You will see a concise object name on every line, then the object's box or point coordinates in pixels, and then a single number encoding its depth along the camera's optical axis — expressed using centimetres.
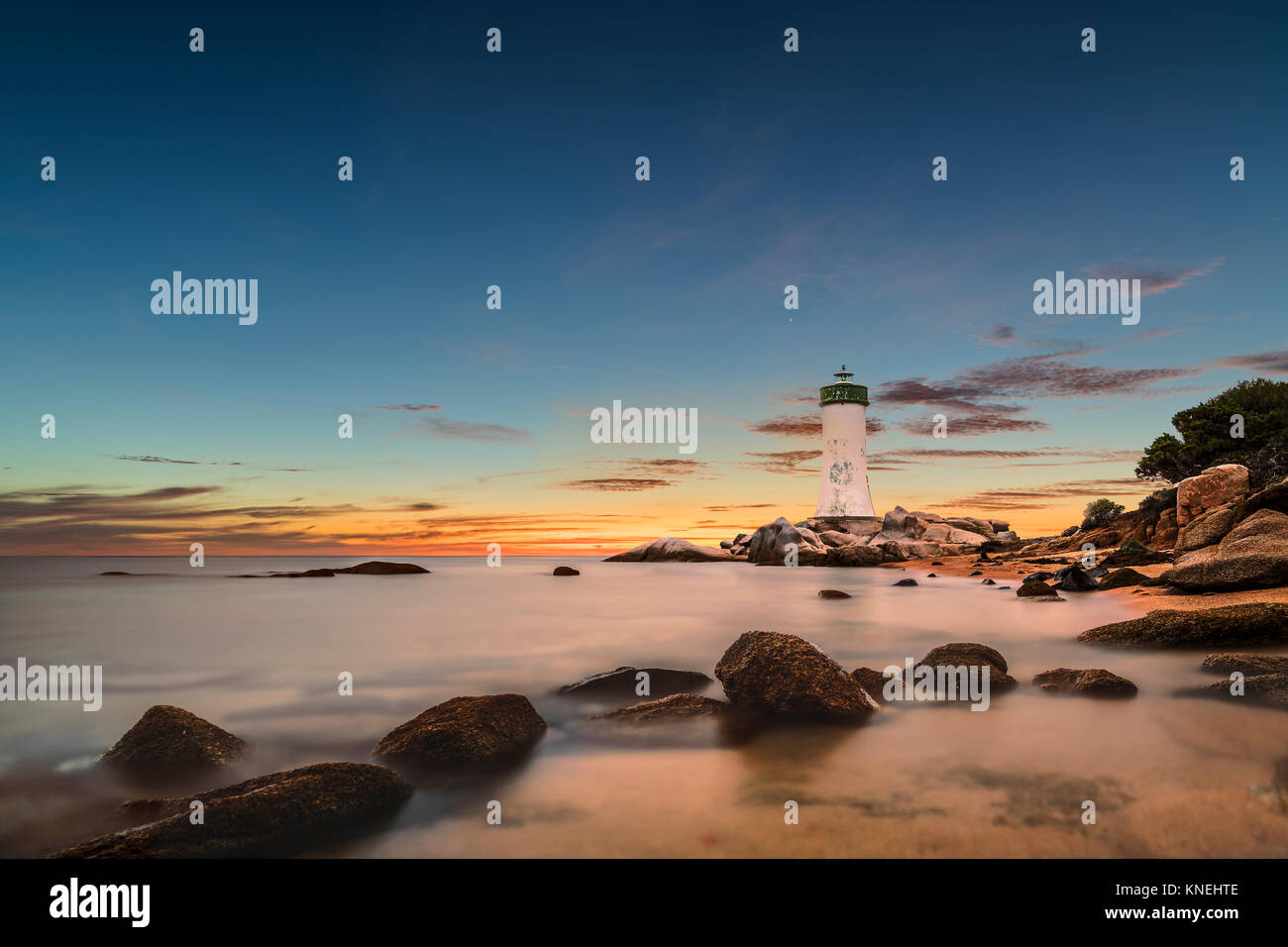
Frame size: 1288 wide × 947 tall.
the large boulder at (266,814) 355
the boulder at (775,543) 4669
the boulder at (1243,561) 1158
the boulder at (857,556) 4266
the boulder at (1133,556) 2214
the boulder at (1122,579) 1808
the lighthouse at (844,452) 5069
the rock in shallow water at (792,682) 650
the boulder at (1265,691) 647
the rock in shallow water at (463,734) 535
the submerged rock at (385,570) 4788
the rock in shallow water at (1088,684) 734
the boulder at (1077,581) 1886
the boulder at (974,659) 787
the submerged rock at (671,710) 650
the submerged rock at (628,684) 783
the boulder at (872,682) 740
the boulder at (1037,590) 1819
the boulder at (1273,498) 1395
